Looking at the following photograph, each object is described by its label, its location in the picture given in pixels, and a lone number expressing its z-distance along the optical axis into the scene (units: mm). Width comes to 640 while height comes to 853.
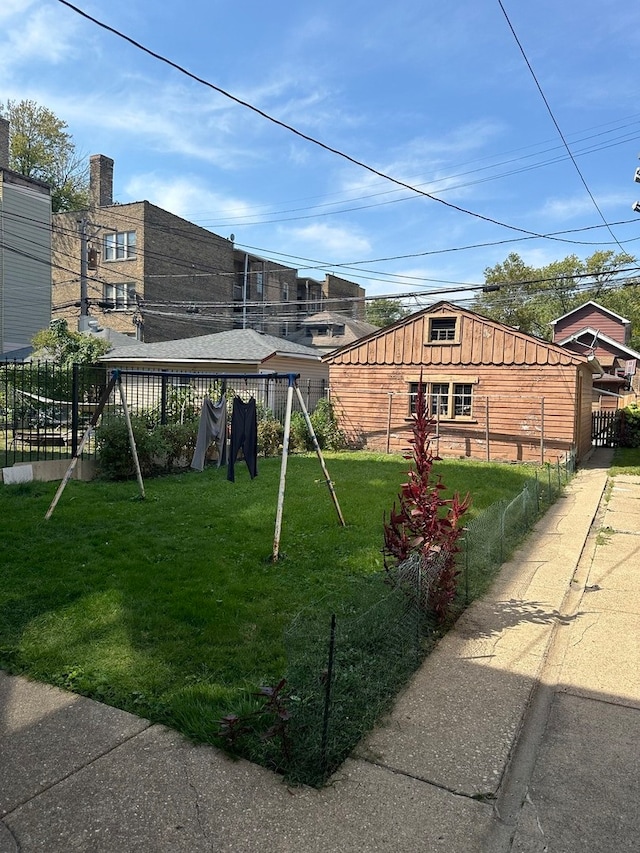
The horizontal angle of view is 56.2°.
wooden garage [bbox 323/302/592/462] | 15523
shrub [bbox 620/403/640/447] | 22453
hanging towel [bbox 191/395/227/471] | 9703
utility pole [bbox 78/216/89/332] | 26328
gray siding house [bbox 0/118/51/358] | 25453
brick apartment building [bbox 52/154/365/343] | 31062
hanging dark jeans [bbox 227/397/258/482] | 8234
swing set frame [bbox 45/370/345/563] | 6465
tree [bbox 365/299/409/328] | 61781
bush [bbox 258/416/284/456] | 15651
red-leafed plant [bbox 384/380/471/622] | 4723
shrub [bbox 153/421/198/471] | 11797
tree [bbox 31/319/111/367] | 21703
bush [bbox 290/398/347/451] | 17172
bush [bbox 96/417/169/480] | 10711
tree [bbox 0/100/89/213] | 41219
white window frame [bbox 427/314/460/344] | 16672
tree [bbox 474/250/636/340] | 45594
